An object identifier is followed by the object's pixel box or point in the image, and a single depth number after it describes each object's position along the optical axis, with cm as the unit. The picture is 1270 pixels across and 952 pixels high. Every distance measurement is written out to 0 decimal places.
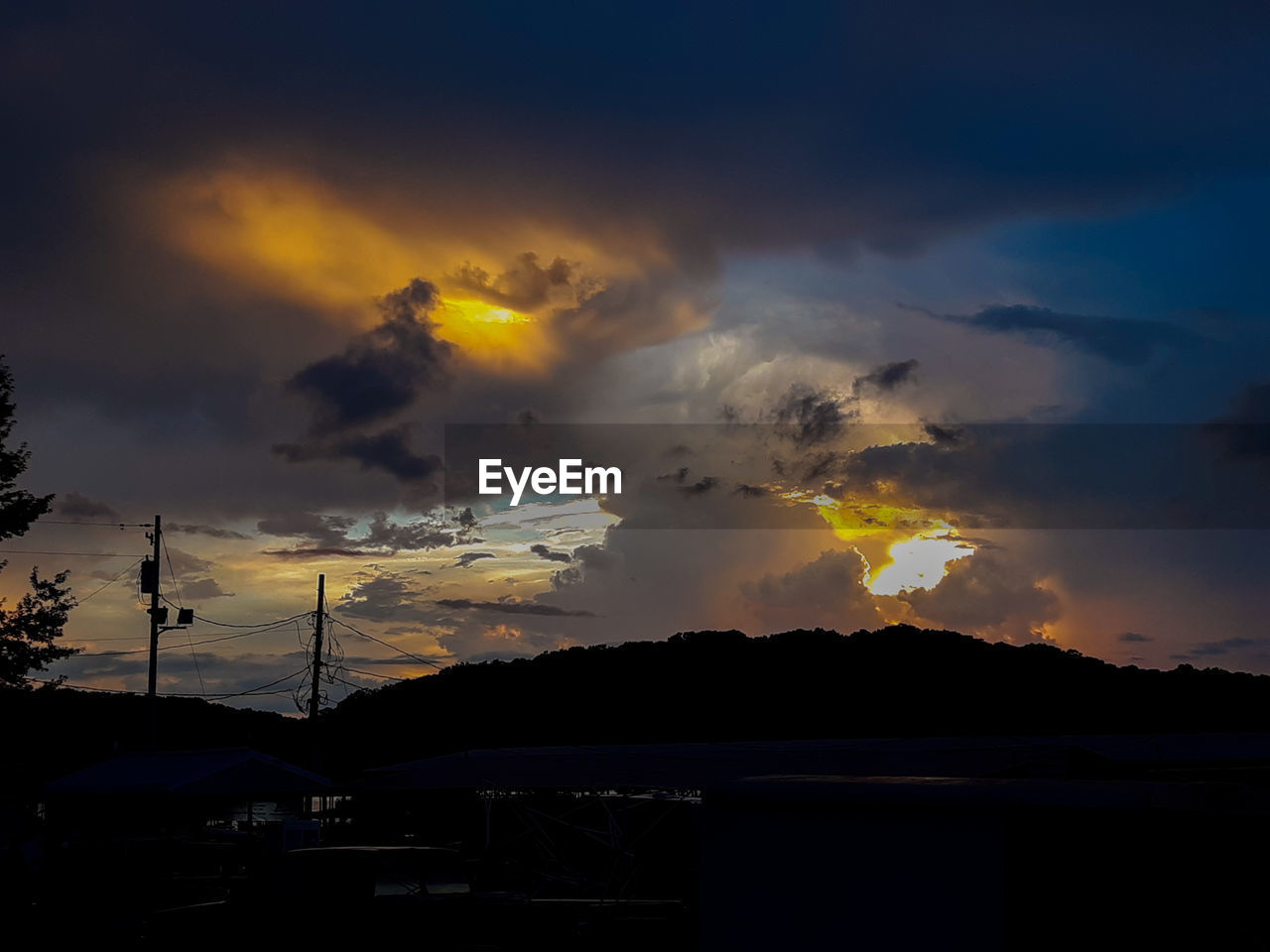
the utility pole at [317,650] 5359
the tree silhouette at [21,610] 4138
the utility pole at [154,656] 4397
